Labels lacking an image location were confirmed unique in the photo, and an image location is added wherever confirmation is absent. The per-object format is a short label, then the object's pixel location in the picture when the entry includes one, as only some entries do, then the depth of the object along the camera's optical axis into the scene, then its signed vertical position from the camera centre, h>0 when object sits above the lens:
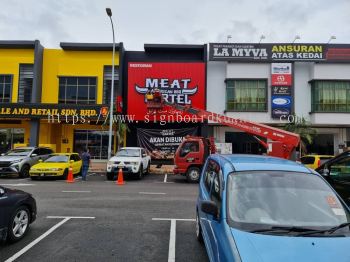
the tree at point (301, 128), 25.55 +1.78
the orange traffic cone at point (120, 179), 16.95 -1.48
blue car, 3.53 -0.76
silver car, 18.88 -0.74
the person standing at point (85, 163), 18.22 -0.81
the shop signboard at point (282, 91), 27.02 +4.59
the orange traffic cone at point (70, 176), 17.38 -1.43
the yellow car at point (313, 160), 19.46 -0.41
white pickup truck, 18.30 -0.77
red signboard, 27.14 +4.98
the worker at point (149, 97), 16.41 +2.36
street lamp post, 21.48 +2.52
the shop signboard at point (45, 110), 25.98 +2.62
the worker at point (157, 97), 16.88 +2.44
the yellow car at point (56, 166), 18.02 -1.03
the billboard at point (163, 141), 27.52 +0.63
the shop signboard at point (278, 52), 26.94 +7.55
